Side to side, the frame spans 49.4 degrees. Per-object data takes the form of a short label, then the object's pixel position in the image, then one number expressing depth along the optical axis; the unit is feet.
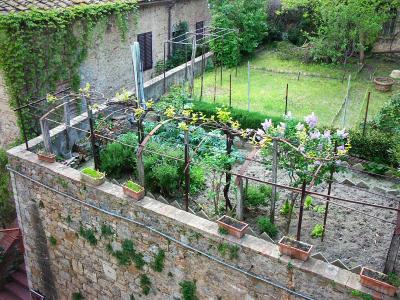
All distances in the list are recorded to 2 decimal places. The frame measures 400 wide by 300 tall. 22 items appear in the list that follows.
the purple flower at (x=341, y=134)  23.84
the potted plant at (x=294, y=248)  19.65
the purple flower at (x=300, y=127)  23.57
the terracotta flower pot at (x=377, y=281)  17.75
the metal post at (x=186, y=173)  24.47
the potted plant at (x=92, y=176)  25.84
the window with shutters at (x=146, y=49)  51.13
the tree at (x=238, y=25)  60.34
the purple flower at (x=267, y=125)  24.13
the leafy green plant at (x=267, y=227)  25.14
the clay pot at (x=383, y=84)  51.78
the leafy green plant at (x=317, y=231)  25.45
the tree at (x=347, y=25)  54.54
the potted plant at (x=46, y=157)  28.53
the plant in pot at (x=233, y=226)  21.23
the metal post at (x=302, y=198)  20.21
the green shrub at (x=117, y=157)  30.37
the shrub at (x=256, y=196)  27.14
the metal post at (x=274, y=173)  23.63
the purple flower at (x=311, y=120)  23.85
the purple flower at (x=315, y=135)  23.22
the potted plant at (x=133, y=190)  24.18
